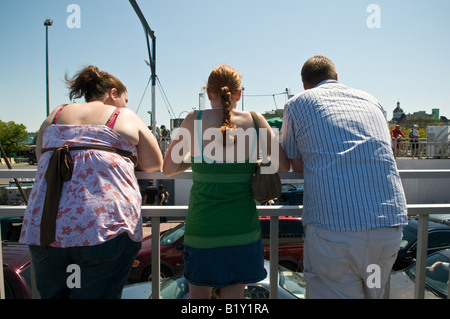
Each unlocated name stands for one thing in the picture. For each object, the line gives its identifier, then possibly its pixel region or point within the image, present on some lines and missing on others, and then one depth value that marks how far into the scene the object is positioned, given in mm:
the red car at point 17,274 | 3590
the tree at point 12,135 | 69106
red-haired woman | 1703
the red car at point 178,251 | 6887
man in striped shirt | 1579
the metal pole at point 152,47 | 6445
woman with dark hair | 1521
